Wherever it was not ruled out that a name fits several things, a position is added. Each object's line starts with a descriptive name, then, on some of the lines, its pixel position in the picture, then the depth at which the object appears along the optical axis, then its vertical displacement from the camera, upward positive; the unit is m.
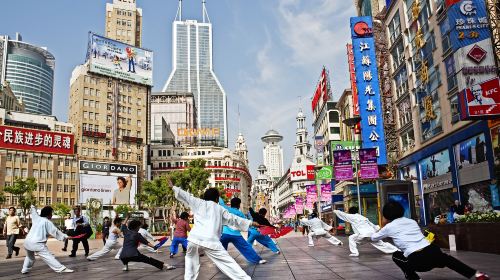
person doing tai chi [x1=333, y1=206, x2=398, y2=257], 12.77 -0.99
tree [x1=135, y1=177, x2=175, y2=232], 60.75 +1.39
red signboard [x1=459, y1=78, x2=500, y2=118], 19.55 +4.29
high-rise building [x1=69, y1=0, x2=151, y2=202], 88.25 +18.63
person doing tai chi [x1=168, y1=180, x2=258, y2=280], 6.80 -0.56
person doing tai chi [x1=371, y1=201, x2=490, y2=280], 6.64 -0.87
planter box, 12.61 -1.39
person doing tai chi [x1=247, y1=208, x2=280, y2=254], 12.91 -1.15
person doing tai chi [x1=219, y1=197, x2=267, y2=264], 10.73 -0.99
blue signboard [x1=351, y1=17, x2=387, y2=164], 38.19 +10.07
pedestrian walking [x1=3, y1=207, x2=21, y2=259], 16.67 -0.86
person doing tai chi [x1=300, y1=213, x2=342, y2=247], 18.23 -1.31
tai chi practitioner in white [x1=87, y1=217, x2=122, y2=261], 13.68 -1.17
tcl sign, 132.00 +7.50
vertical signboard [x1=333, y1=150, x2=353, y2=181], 27.67 +2.09
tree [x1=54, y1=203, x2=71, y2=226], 66.44 -0.81
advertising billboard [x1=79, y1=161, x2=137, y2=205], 79.12 +4.02
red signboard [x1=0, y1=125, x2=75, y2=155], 73.75 +11.85
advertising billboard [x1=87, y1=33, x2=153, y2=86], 88.19 +31.15
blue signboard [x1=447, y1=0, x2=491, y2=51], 23.33 +9.49
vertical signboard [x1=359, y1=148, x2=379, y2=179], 27.56 +2.13
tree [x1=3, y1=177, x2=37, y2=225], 50.53 +1.99
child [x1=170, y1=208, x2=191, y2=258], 14.46 -0.92
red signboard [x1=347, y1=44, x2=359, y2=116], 45.25 +13.33
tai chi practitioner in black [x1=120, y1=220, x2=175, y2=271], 10.23 -1.08
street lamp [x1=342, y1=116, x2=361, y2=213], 25.14 +4.47
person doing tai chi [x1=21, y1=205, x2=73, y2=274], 10.43 -0.80
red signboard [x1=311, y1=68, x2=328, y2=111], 74.88 +19.97
